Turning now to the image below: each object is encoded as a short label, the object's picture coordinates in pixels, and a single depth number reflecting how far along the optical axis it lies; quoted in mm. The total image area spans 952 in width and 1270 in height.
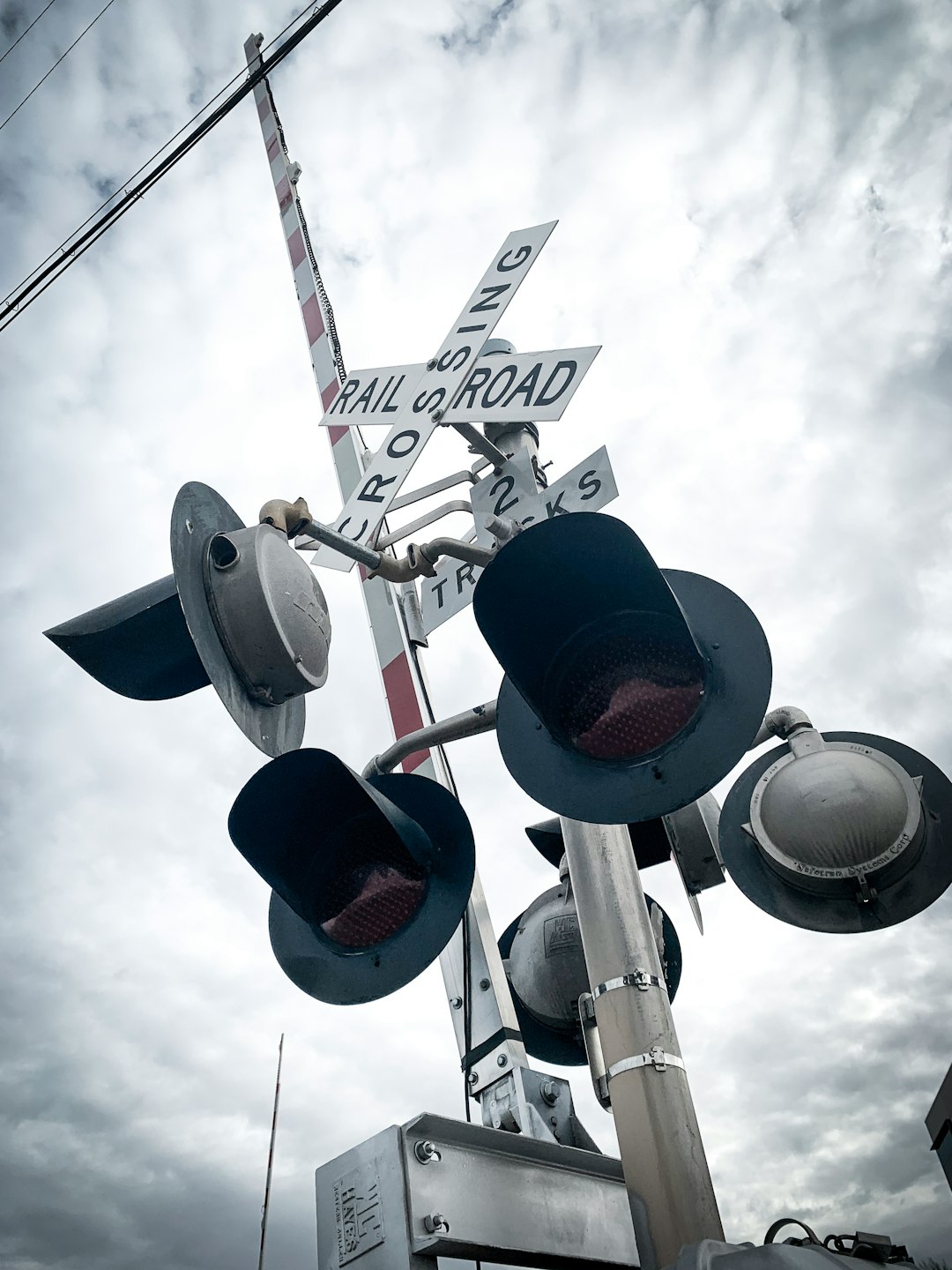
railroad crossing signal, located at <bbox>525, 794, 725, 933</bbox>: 3217
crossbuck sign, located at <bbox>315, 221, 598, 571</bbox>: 3131
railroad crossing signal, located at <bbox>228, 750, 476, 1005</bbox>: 2598
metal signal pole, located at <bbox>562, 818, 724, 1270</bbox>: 2248
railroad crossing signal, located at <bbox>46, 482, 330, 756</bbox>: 2516
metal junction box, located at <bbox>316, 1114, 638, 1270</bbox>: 1972
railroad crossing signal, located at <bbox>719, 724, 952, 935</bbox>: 2783
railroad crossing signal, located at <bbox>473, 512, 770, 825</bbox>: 2168
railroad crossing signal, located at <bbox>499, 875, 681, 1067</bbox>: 3344
